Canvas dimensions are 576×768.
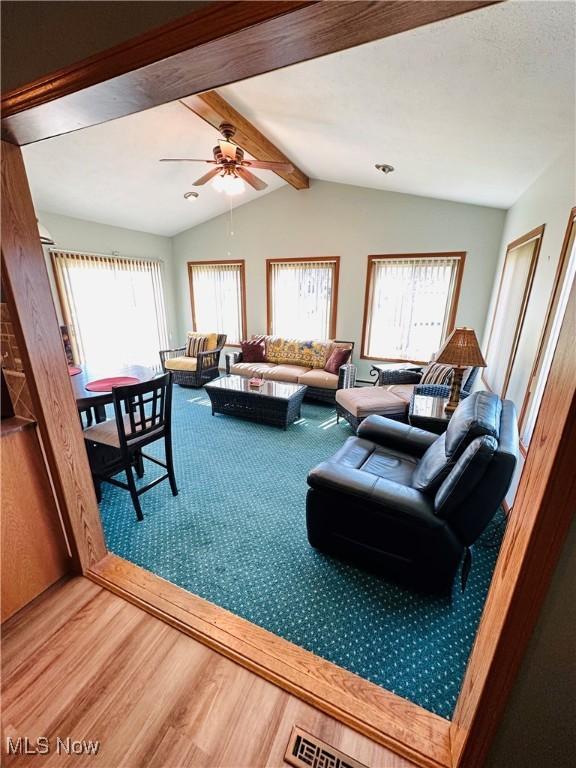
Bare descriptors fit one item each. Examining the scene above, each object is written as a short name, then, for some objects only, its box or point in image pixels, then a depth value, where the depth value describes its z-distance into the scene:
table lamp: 2.25
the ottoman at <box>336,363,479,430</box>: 3.07
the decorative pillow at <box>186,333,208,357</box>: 5.20
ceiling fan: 2.60
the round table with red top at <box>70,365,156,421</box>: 2.06
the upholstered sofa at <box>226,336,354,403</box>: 4.10
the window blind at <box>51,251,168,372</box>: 4.36
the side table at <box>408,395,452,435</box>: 2.40
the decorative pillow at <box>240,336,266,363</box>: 4.84
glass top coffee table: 3.39
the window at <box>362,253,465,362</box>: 4.03
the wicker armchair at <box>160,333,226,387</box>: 4.79
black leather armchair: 1.32
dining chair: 1.88
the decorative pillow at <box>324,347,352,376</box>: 4.23
